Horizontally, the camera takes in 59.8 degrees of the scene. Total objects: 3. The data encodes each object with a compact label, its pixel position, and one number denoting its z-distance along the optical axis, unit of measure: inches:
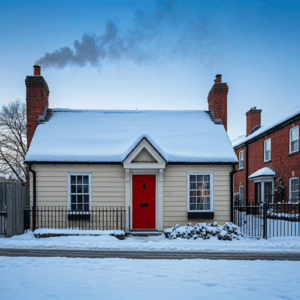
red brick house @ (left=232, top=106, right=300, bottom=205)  657.6
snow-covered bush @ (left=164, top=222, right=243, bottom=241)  402.0
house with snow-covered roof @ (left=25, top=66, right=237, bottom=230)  448.1
